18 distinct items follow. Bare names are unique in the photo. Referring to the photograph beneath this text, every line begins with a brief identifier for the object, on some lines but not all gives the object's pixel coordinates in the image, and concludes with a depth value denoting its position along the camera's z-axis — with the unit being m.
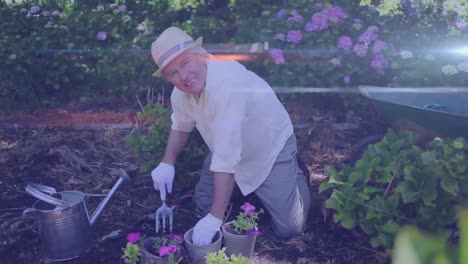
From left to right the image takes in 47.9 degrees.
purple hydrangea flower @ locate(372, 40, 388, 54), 4.38
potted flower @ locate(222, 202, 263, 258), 2.58
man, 2.54
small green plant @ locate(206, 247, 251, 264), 2.19
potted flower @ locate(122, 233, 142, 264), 2.43
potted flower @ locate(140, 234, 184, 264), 2.36
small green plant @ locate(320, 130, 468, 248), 2.43
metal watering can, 2.60
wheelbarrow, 2.93
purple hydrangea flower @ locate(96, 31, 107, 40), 5.30
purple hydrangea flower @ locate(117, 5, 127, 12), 5.71
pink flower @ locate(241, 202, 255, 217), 2.65
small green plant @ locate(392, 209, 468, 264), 0.53
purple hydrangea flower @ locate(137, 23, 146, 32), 5.48
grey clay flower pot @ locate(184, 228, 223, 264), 2.47
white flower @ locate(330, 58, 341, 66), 4.52
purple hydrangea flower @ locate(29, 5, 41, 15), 5.73
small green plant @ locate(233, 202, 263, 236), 2.60
